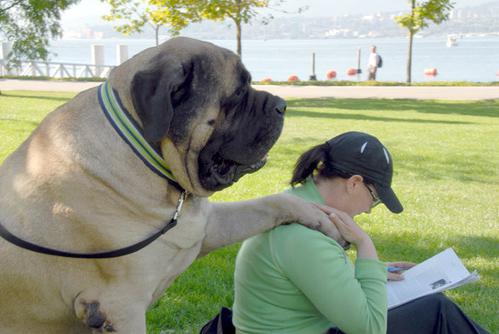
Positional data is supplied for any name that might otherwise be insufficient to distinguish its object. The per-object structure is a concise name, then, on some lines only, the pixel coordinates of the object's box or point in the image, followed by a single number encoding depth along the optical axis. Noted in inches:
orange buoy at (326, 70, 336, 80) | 1376.7
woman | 111.1
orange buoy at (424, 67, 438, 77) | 1497.3
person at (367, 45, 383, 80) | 1165.1
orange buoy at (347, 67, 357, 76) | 1497.3
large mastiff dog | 102.2
